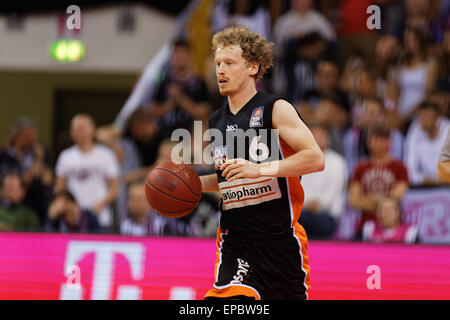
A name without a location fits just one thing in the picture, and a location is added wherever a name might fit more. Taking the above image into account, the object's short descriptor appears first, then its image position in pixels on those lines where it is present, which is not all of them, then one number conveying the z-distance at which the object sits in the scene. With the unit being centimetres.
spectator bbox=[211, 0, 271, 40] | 1741
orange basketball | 723
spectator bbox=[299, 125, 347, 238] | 1302
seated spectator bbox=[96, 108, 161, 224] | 1525
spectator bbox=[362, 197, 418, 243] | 1202
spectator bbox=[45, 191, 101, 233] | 1439
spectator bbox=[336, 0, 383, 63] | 1706
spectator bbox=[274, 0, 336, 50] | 1714
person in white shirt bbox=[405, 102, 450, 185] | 1387
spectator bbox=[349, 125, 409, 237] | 1314
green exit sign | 2361
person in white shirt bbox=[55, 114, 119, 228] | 1543
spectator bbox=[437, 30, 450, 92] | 1473
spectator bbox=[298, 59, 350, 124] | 1564
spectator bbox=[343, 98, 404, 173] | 1435
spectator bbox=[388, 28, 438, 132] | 1503
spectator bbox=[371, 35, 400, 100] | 1548
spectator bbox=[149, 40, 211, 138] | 1570
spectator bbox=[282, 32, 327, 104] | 1639
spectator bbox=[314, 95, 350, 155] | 1473
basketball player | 684
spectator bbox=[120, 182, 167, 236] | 1374
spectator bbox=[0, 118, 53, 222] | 1562
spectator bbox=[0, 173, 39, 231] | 1462
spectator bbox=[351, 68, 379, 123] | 1526
